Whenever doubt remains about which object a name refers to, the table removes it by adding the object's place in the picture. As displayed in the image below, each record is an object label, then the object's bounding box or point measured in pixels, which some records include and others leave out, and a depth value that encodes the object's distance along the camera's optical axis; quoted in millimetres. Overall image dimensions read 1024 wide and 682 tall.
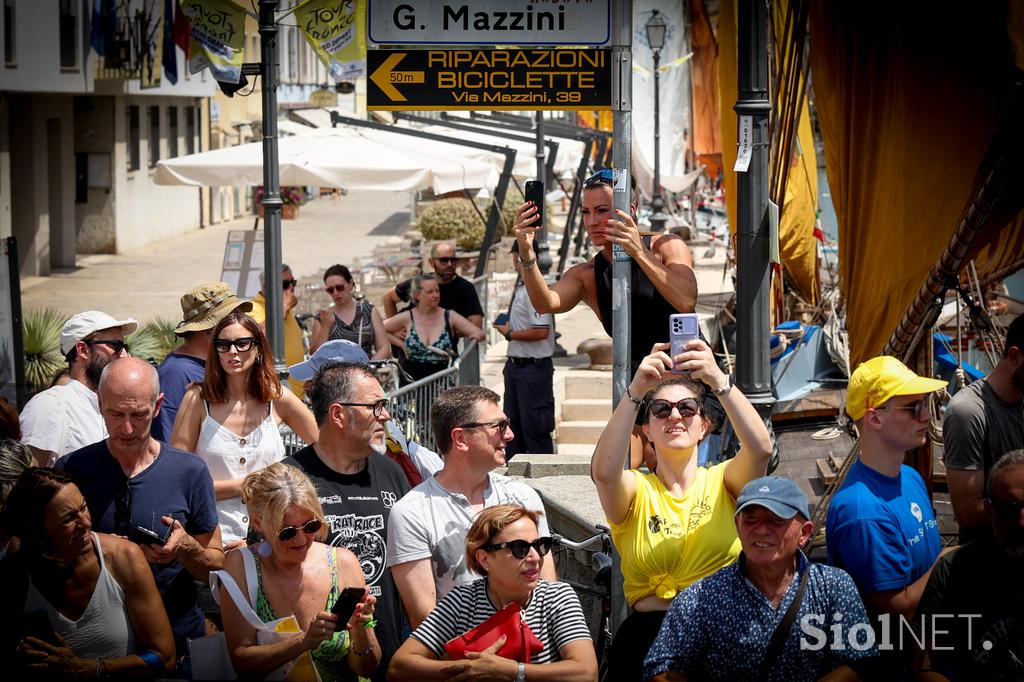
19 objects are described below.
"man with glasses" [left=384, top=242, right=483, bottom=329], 20844
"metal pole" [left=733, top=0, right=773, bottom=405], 9977
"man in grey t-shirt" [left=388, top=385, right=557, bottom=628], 9070
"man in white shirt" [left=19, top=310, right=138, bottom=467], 11609
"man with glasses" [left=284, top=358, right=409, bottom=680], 9516
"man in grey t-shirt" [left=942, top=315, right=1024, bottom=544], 9883
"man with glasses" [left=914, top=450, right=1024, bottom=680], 7895
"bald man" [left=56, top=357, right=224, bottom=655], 9359
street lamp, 47031
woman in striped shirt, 8219
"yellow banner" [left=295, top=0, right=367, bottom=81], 18750
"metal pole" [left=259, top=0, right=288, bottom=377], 17031
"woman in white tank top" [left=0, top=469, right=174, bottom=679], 8273
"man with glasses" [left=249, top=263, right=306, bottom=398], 20516
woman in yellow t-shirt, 8773
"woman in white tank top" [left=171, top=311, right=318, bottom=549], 10930
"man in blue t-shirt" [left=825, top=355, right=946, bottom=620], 8516
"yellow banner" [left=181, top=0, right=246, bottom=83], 18453
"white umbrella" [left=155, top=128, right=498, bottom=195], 27359
